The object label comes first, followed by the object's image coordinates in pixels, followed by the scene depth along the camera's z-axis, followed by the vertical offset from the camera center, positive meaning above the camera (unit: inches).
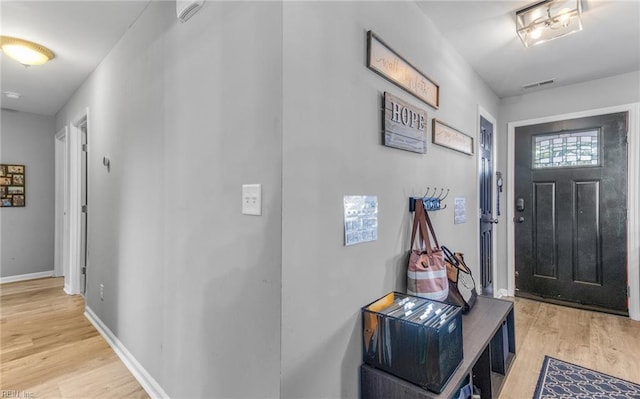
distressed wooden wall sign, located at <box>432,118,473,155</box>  82.0 +18.2
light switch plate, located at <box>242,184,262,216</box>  44.7 +0.1
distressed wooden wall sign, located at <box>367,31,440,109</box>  57.9 +27.7
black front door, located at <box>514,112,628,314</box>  117.8 -5.0
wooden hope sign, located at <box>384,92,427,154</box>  61.6 +16.2
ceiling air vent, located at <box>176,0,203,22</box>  56.9 +36.7
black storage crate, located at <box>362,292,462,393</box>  46.3 -23.0
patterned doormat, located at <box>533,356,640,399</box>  70.4 -45.3
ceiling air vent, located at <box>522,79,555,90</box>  122.6 +47.3
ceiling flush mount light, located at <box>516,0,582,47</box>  73.6 +45.1
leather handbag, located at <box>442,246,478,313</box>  70.6 -19.1
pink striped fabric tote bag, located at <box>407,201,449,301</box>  64.6 -15.1
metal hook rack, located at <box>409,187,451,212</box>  70.5 -0.2
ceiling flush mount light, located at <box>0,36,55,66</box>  90.6 +46.2
